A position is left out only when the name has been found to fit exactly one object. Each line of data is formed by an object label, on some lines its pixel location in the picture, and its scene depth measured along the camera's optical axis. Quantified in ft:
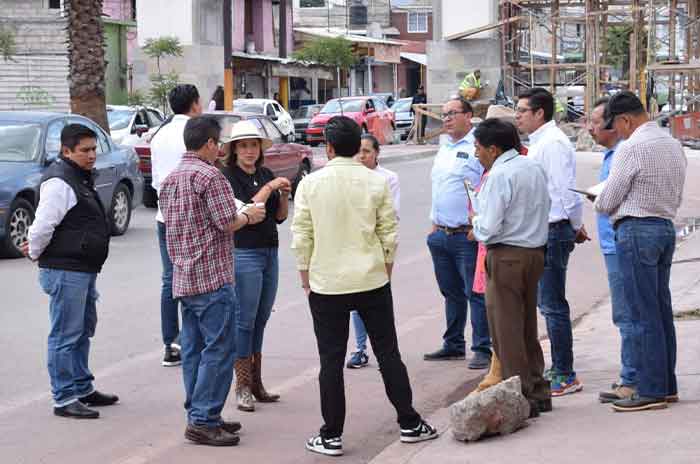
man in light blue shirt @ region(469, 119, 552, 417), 23.00
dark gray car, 47.57
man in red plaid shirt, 22.21
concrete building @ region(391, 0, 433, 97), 250.57
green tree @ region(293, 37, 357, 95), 173.68
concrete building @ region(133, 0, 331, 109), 136.15
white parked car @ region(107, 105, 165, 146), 83.69
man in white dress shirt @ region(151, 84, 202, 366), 29.27
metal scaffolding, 115.75
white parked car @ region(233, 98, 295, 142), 113.60
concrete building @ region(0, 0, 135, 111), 124.77
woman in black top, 24.71
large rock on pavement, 21.75
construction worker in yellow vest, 123.75
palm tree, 76.13
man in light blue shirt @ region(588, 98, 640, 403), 24.35
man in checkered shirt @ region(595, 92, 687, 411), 22.36
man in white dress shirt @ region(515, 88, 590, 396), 25.52
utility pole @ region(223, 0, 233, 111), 94.32
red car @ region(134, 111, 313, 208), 67.31
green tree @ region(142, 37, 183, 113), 116.16
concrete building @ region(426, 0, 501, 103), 136.15
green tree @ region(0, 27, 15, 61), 118.93
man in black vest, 24.40
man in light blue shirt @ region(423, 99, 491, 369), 28.89
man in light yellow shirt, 21.45
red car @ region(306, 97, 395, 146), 127.65
